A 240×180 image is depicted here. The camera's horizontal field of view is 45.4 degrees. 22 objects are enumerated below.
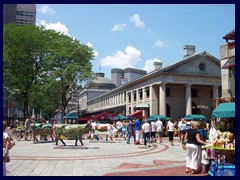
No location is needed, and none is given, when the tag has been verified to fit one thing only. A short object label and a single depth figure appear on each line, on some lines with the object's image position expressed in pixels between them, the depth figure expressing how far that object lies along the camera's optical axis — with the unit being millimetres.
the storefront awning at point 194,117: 29578
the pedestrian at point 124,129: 25578
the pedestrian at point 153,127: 21203
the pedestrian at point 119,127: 24797
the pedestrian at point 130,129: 20922
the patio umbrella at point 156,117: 30038
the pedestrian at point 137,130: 19578
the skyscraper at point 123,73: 145600
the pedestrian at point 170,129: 19488
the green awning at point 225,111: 13541
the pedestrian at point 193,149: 9016
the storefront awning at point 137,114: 37353
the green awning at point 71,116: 38844
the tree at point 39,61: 35219
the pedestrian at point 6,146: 7331
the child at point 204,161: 9133
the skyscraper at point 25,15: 152750
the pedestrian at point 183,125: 19427
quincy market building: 47281
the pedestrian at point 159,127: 20938
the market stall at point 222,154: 8141
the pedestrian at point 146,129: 18036
